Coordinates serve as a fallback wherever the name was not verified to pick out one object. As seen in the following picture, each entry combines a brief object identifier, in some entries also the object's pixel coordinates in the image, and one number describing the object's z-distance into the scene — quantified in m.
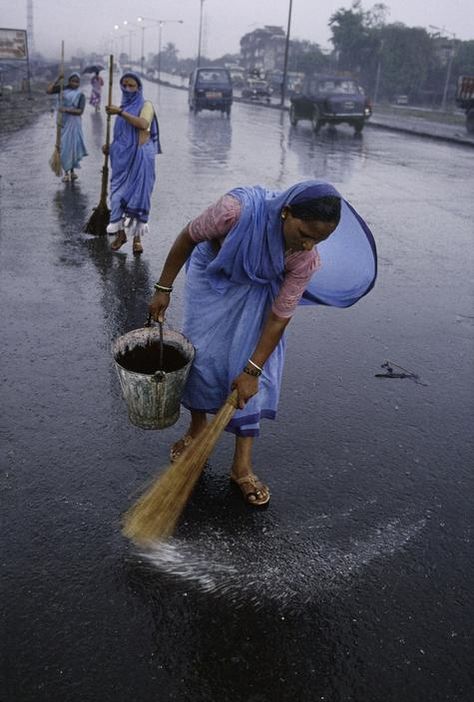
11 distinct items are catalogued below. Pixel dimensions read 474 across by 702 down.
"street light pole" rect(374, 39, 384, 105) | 59.97
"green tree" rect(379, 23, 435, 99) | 58.09
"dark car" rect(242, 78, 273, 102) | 44.73
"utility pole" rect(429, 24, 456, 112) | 42.65
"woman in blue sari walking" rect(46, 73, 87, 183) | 9.50
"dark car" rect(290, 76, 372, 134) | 22.09
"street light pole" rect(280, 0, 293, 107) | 38.00
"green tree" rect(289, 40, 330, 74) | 73.62
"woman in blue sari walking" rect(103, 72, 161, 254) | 6.12
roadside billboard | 26.22
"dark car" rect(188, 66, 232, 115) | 27.70
